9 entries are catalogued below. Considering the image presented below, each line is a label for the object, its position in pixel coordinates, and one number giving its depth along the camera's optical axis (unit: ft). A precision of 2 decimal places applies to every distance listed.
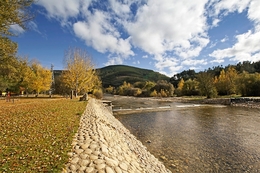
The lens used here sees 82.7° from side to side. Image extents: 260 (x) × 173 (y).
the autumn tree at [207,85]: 157.48
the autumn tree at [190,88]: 229.82
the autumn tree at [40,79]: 116.57
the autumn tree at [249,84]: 145.48
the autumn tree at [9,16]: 30.17
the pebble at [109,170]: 13.68
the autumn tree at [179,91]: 248.93
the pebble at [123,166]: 15.40
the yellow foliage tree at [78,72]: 112.16
